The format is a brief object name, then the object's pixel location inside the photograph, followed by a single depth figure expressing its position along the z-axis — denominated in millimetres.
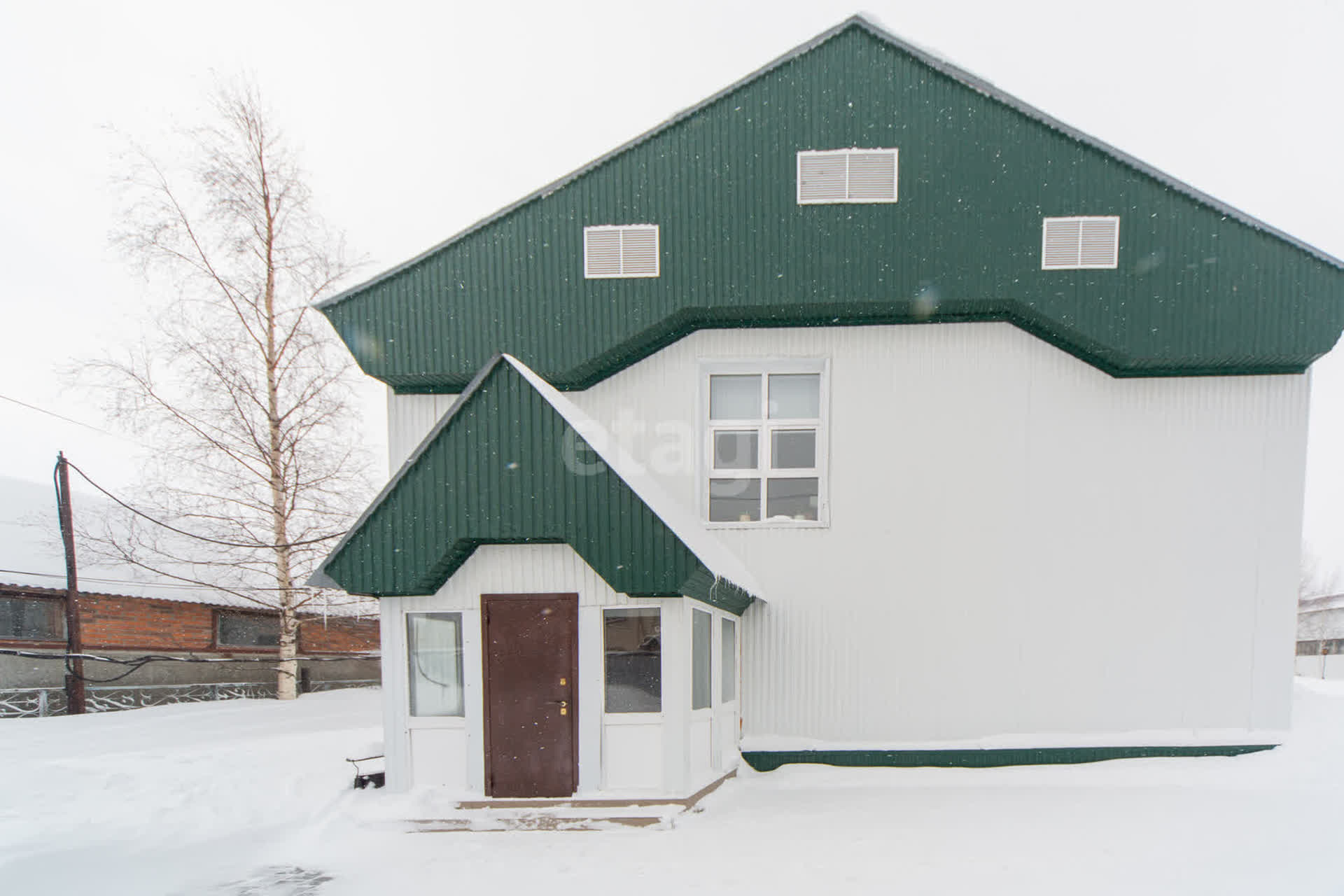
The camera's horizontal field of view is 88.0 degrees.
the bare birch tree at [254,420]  16297
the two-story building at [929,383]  9102
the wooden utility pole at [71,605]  14875
